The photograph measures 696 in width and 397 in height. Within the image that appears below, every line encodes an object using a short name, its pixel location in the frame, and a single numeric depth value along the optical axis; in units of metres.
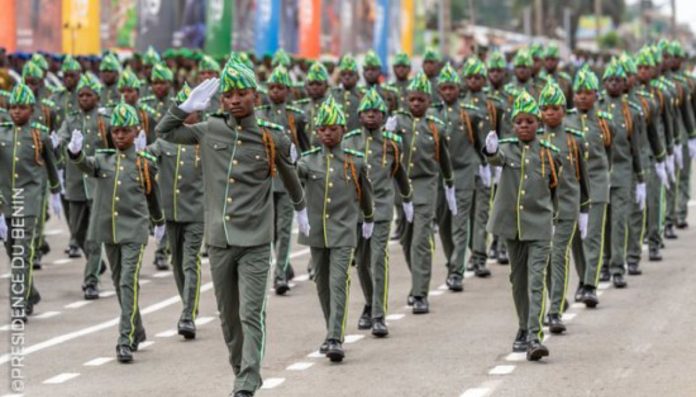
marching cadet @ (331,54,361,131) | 25.83
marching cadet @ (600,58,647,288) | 22.19
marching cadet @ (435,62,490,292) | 22.41
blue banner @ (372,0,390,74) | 60.94
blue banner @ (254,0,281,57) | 47.19
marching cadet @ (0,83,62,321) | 20.22
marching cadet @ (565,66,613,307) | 20.61
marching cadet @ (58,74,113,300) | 22.75
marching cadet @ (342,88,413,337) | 18.81
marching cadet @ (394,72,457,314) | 20.55
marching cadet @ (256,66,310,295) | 22.23
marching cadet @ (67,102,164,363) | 17.77
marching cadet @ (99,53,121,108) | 25.56
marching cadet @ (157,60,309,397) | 14.32
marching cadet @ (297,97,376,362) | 17.69
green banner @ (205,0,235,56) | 43.34
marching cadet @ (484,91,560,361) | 17.30
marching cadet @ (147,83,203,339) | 18.64
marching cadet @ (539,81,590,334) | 18.30
